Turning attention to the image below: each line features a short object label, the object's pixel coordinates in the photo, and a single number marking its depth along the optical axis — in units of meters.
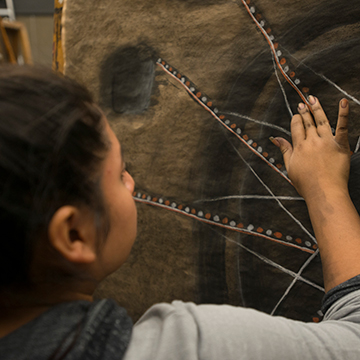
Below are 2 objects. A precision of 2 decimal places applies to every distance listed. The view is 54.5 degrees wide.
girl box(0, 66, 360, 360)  0.36
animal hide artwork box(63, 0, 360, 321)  0.74
